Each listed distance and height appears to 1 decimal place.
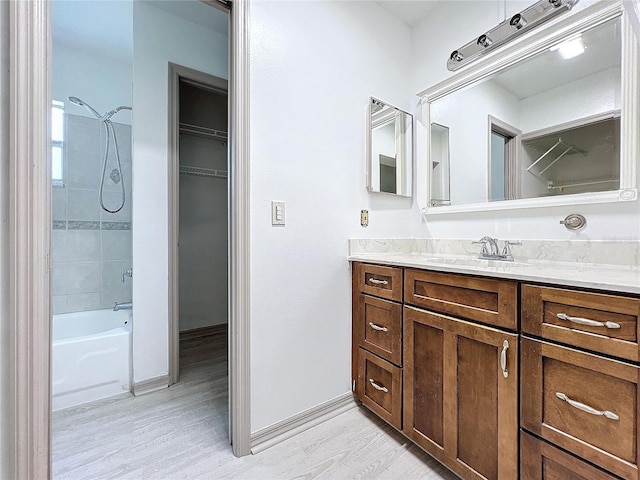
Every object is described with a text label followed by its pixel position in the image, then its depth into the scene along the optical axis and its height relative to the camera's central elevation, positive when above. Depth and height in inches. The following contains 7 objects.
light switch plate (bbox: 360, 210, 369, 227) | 71.9 +5.6
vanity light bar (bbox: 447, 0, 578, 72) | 52.7 +42.4
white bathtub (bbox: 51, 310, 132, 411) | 68.0 -31.5
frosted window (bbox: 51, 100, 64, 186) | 93.5 +31.9
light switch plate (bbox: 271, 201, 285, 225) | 57.7 +5.4
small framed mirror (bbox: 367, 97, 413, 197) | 73.4 +24.1
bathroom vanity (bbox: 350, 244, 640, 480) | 30.7 -17.1
